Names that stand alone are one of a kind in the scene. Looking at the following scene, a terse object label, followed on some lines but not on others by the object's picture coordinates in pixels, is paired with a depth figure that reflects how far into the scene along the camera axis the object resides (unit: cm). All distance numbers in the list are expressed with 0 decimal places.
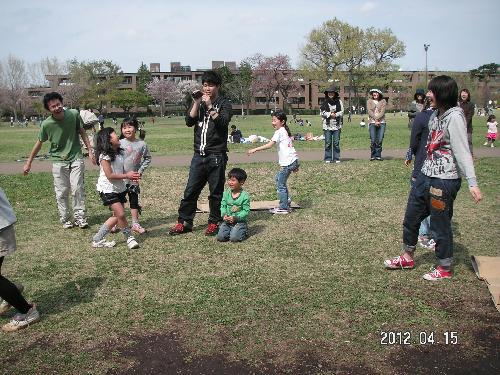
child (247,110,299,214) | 723
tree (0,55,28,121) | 7719
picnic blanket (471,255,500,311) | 415
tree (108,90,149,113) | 7225
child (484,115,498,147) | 1658
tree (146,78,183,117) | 8881
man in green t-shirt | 675
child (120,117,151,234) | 629
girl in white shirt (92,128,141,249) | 566
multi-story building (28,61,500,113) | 7613
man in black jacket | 609
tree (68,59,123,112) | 7056
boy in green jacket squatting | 599
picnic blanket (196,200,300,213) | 772
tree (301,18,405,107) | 6116
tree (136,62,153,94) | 9182
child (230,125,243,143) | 2029
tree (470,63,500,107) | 8531
